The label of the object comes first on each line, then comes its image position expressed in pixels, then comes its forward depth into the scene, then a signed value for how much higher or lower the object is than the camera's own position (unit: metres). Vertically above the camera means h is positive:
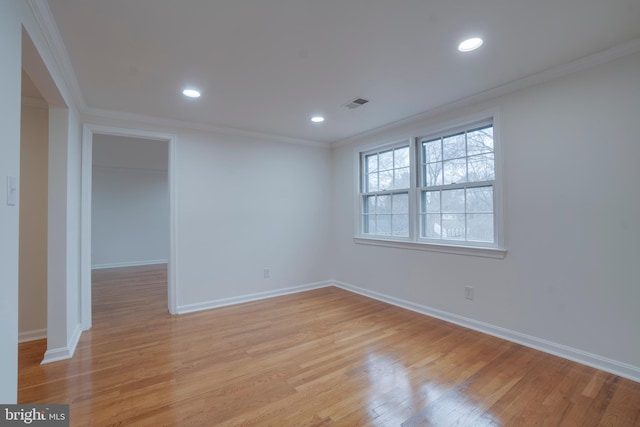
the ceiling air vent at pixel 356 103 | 3.16 +1.28
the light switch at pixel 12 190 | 1.31 +0.15
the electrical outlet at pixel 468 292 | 3.14 -0.83
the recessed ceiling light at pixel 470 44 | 2.09 +1.27
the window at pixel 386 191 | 3.98 +0.38
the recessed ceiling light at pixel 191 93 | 2.85 +1.27
